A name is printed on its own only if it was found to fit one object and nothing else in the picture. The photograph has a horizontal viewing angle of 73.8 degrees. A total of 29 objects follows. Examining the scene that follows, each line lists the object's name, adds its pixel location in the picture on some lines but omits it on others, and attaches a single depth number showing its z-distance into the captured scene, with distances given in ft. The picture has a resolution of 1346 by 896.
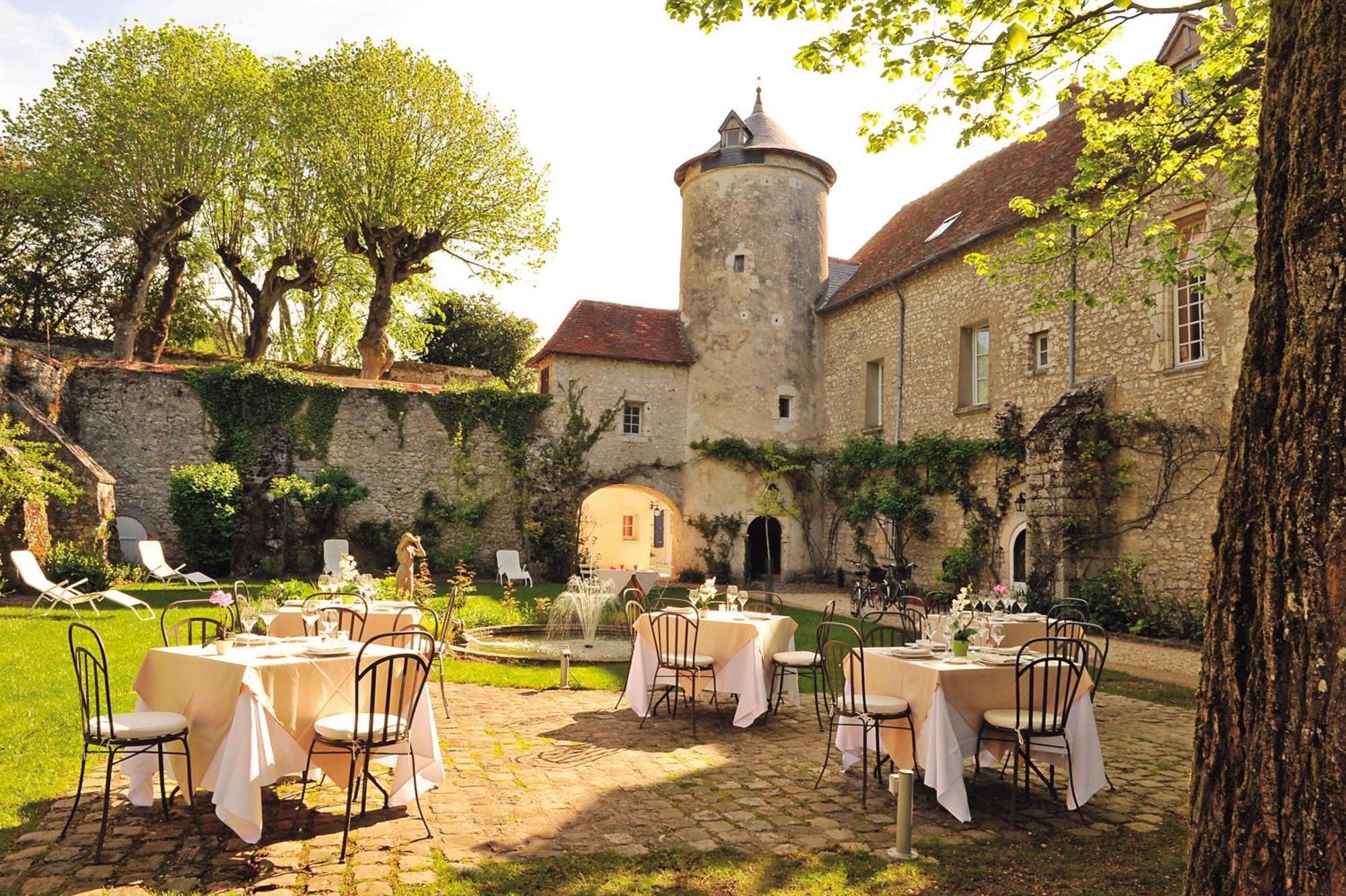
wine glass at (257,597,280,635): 18.81
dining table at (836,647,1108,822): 15.74
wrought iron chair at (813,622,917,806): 16.84
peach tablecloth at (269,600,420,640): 25.25
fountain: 34.65
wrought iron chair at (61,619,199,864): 13.56
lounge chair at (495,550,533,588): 60.90
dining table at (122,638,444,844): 13.33
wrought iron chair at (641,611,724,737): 22.72
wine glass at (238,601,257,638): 17.92
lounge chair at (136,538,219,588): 47.52
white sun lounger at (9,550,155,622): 36.71
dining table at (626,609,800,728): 22.81
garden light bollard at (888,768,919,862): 13.67
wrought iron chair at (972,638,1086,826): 15.83
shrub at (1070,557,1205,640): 39.42
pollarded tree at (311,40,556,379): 69.10
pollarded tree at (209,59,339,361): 71.56
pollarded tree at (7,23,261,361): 67.36
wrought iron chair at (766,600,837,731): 23.61
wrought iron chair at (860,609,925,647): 22.62
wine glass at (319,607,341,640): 17.66
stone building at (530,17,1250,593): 41.81
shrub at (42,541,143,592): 44.52
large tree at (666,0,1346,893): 7.39
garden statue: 33.24
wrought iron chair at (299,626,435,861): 13.97
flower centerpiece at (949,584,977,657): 17.90
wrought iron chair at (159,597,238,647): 17.84
